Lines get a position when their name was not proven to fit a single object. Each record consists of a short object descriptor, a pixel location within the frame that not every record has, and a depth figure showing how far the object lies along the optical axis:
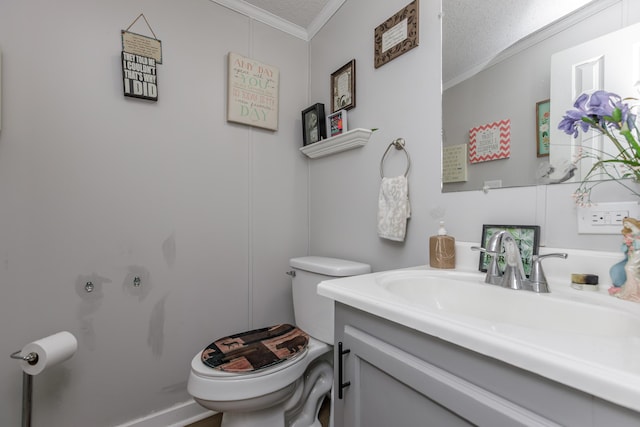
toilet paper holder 0.99
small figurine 0.62
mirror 0.82
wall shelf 1.40
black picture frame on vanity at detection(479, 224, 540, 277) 0.83
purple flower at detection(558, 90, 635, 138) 0.63
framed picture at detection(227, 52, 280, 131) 1.56
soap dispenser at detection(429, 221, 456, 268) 1.00
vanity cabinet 0.39
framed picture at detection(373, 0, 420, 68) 1.18
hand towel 1.19
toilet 1.03
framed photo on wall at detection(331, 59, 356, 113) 1.51
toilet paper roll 0.98
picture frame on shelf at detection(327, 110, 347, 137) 1.53
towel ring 1.22
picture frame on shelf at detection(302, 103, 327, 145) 1.66
